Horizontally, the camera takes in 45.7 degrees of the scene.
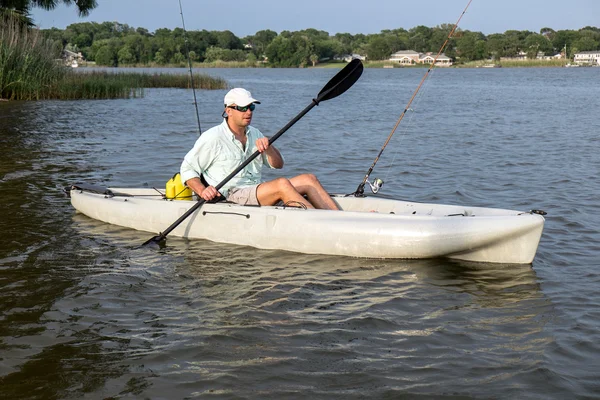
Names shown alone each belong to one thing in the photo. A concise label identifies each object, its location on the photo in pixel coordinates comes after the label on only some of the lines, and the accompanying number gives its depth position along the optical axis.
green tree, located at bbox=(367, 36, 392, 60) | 132.75
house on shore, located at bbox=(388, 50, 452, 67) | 124.75
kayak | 5.88
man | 6.34
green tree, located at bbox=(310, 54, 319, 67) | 132.25
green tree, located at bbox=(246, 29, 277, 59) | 138.57
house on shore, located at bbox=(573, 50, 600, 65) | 120.00
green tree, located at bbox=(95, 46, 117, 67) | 81.25
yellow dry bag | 7.01
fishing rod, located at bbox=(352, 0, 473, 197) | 6.96
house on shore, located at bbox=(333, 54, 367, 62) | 142.86
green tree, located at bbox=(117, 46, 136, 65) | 78.76
